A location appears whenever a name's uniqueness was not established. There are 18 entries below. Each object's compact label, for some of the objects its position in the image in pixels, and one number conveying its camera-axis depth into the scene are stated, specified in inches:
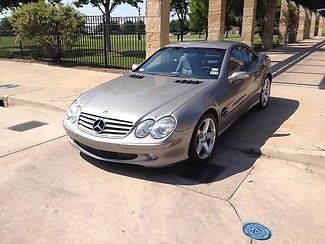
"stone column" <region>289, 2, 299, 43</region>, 1256.8
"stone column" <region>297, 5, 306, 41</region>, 1369.0
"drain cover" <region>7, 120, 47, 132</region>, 223.6
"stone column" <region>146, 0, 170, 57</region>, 380.2
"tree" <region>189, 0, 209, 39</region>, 1118.4
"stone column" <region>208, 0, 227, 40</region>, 607.2
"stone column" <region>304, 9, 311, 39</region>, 1543.1
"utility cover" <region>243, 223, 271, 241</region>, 114.0
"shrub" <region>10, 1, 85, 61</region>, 485.7
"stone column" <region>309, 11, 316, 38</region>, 1766.5
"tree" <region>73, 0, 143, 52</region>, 762.2
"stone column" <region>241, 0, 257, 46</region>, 671.8
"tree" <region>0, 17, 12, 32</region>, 641.7
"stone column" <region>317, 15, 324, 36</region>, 2212.1
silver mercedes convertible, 144.2
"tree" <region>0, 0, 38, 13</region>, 731.5
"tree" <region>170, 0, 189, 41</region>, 1424.2
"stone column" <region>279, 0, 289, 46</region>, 1027.9
